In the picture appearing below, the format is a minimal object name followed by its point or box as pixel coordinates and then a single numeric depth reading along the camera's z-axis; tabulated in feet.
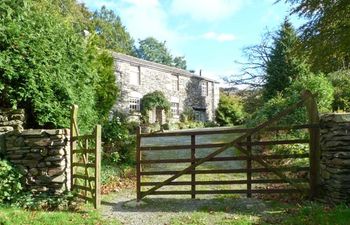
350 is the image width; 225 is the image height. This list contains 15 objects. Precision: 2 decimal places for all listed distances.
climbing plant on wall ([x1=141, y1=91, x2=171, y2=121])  107.34
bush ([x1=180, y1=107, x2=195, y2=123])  122.72
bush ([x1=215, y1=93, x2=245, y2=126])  117.50
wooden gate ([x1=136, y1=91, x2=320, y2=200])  26.43
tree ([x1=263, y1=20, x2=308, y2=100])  85.20
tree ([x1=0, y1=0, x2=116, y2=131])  28.17
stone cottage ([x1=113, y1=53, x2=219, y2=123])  106.63
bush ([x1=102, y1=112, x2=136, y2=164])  43.19
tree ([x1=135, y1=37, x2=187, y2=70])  256.73
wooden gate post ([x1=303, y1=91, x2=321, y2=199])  26.35
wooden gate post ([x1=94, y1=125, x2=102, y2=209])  25.67
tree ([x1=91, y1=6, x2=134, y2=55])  166.36
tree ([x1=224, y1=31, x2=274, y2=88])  104.09
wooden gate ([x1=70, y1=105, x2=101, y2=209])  25.75
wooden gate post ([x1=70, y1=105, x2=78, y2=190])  28.02
